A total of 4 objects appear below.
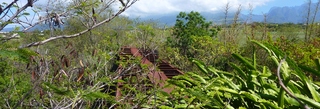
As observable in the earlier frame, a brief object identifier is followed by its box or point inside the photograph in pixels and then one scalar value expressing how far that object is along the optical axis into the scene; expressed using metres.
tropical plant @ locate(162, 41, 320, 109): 2.04
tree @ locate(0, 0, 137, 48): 1.71
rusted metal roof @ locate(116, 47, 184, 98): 3.80
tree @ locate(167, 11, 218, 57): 12.31
